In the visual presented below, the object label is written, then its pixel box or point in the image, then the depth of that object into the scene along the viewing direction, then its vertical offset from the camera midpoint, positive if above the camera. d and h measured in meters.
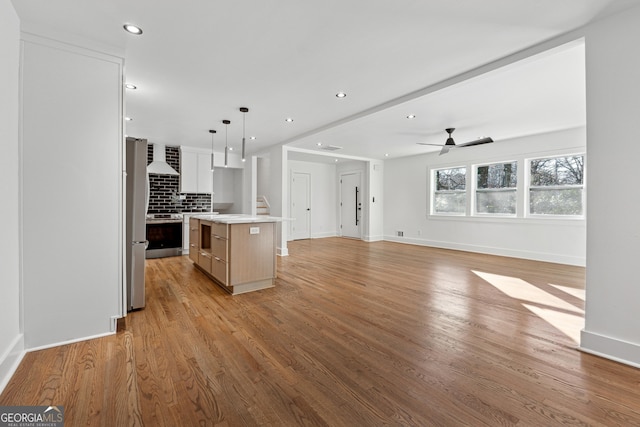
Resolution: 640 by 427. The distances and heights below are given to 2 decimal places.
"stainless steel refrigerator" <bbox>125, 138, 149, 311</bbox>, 2.85 -0.09
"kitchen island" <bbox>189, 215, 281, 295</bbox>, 3.45 -0.56
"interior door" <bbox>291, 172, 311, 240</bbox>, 8.66 +0.19
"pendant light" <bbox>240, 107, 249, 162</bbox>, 4.10 +1.50
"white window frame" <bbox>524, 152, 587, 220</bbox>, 5.11 +0.48
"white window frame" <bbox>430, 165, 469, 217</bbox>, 6.77 +0.54
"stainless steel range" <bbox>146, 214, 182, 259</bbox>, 5.87 -0.55
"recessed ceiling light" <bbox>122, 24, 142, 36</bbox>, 2.21 +1.45
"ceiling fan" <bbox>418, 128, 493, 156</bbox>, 4.71 +1.20
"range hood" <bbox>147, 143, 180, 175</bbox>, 6.20 +1.05
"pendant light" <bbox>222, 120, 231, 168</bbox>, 4.80 +1.53
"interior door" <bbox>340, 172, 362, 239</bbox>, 8.87 +0.21
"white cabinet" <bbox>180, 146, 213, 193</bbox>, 6.65 +0.96
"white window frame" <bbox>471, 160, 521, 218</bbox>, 5.88 +0.50
